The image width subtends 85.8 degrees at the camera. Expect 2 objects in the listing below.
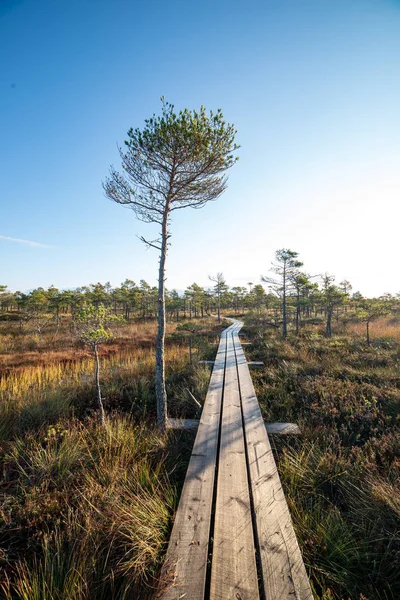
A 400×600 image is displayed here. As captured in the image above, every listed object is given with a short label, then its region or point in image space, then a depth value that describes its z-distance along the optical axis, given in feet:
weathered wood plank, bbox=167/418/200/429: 14.10
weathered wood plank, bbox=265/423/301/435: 13.14
